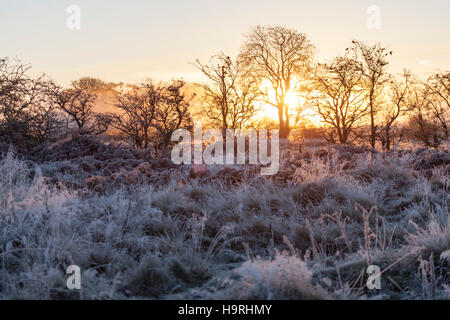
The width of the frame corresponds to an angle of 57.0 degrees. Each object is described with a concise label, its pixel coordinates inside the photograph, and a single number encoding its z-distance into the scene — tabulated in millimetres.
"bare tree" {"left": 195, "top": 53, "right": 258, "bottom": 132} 22438
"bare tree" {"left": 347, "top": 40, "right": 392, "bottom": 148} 21500
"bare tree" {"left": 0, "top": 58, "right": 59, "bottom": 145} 11773
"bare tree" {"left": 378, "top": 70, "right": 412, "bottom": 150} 24016
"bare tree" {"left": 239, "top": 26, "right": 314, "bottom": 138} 25250
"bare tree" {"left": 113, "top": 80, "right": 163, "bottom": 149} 17625
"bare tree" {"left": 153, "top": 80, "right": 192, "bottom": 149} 17891
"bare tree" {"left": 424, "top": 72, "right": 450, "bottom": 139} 25125
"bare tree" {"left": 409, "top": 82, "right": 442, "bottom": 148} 25047
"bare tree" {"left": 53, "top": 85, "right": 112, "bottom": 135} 15555
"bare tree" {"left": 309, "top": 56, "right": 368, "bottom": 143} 21906
